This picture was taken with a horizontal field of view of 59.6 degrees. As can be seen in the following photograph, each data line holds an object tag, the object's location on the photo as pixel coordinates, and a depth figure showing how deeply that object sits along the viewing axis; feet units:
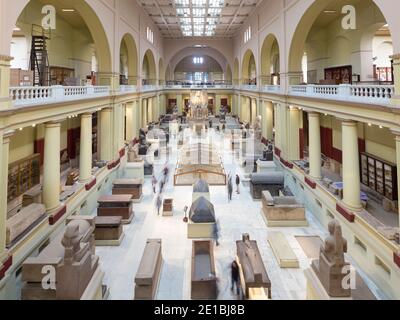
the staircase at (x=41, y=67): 48.07
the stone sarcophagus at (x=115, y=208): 46.11
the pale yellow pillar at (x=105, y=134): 63.52
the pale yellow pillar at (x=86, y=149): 51.13
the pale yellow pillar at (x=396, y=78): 28.07
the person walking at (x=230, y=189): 55.18
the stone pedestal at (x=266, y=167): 66.49
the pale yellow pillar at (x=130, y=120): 88.43
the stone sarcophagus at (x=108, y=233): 39.88
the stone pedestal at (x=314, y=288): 23.63
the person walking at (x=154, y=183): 59.06
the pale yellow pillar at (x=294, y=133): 63.87
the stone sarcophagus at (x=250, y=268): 28.43
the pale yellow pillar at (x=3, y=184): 27.84
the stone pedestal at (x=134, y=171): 67.87
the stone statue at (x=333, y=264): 23.15
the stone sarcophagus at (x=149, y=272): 27.91
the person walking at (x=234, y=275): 30.07
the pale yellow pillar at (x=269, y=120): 89.15
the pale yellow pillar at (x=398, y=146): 28.45
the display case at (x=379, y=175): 43.42
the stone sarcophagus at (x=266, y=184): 55.62
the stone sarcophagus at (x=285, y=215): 45.37
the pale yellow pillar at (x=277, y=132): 70.95
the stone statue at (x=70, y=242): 24.47
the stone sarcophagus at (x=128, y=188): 55.26
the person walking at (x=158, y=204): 49.98
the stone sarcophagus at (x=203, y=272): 28.48
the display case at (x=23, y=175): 45.70
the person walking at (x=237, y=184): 59.38
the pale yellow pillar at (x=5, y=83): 27.71
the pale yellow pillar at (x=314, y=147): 51.78
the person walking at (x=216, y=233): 40.32
